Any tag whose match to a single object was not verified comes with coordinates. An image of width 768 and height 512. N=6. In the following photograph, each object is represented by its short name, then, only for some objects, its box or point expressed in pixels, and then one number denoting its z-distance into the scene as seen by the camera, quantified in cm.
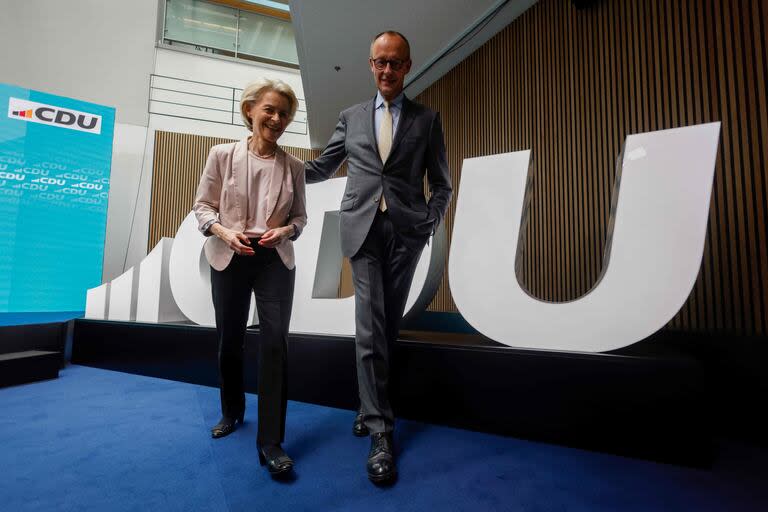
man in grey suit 150
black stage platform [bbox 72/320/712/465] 146
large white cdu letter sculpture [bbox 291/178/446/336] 229
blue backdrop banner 399
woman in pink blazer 142
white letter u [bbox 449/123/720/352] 153
